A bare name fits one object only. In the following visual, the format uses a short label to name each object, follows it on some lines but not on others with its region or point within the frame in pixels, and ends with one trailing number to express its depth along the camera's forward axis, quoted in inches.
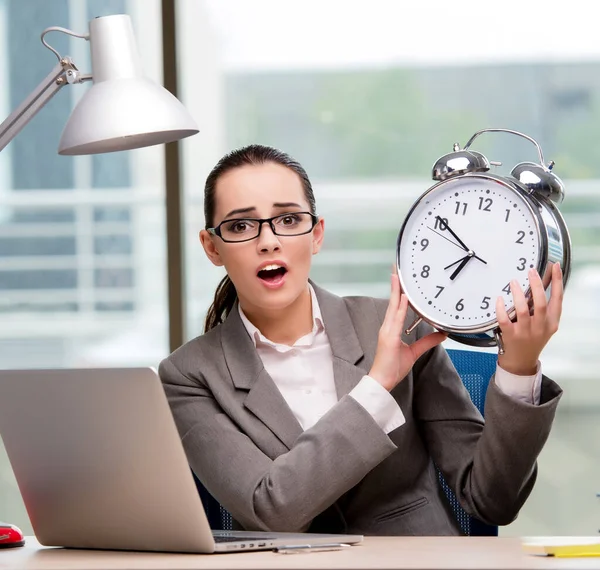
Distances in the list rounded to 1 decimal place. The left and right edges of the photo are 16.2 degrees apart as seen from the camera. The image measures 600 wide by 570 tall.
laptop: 73.9
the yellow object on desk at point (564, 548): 73.5
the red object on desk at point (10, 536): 79.6
